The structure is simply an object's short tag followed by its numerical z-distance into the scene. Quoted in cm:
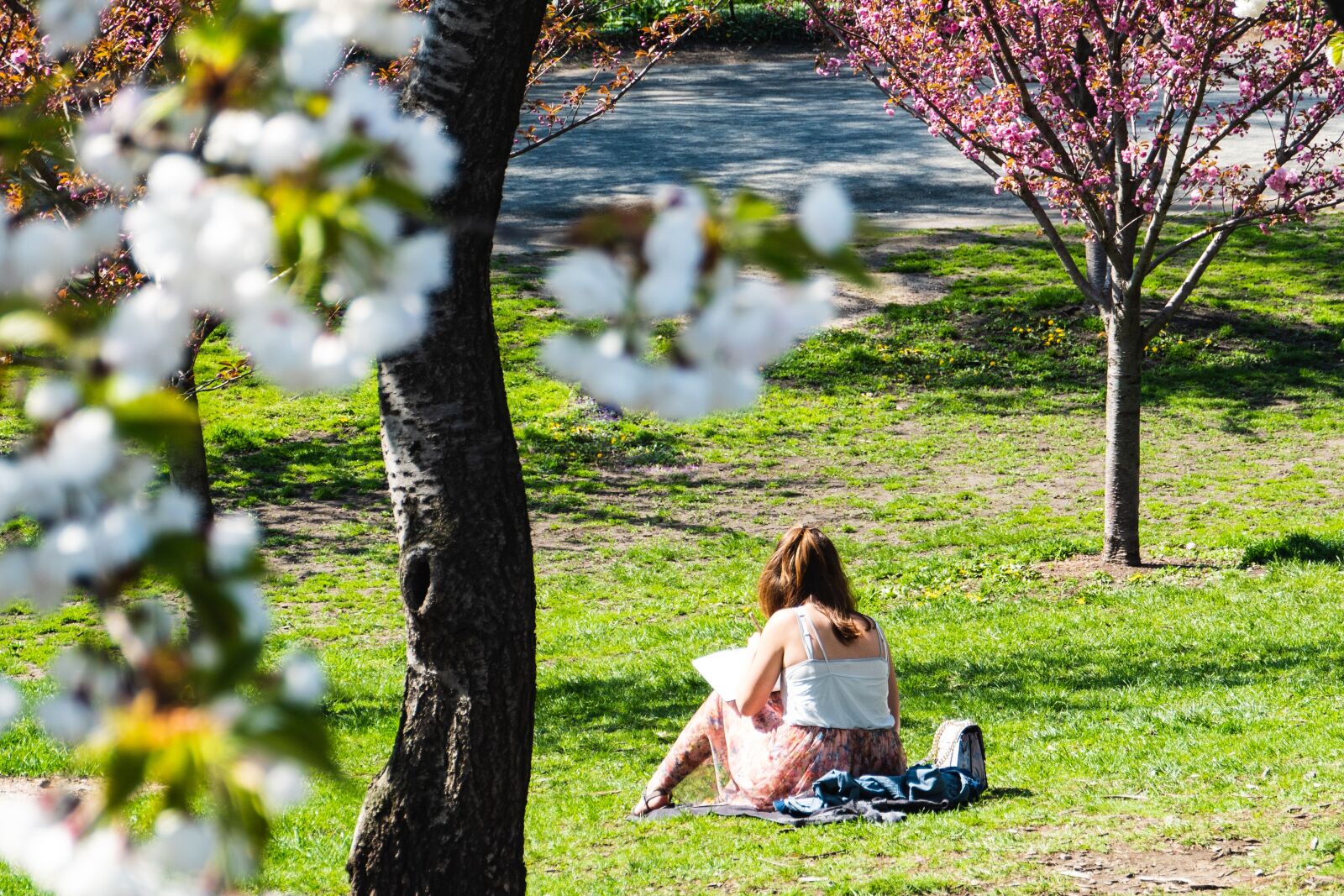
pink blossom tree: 1681
